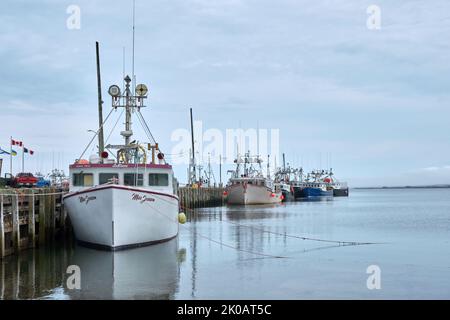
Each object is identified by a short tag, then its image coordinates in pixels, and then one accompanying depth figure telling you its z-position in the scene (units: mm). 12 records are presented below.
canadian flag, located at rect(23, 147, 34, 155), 45438
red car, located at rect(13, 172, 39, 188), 41750
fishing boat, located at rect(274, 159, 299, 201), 115125
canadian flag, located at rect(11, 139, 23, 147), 40706
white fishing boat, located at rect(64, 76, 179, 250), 21934
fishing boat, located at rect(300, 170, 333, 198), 131125
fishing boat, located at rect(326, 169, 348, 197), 173125
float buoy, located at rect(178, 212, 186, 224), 27109
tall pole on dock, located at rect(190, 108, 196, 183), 70225
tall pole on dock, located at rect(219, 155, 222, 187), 120962
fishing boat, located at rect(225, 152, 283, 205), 83438
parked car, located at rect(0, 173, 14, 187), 40812
